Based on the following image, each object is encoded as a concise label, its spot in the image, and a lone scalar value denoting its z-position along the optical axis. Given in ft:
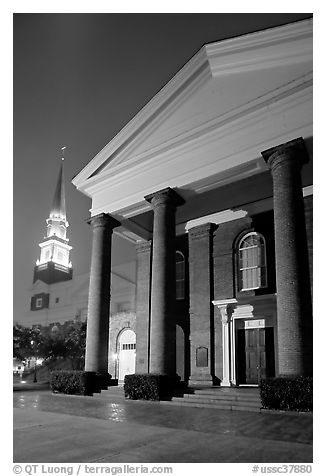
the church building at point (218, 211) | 44.98
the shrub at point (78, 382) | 57.47
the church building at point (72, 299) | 88.53
